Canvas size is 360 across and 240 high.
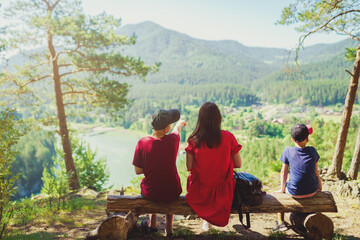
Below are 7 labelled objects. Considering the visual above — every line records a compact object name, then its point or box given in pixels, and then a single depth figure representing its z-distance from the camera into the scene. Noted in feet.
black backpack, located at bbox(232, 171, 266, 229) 9.30
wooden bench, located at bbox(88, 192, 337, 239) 9.20
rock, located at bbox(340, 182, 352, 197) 16.02
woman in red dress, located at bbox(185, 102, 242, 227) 8.43
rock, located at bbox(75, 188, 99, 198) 25.56
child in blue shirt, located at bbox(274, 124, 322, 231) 9.37
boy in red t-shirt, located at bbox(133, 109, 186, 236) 8.91
